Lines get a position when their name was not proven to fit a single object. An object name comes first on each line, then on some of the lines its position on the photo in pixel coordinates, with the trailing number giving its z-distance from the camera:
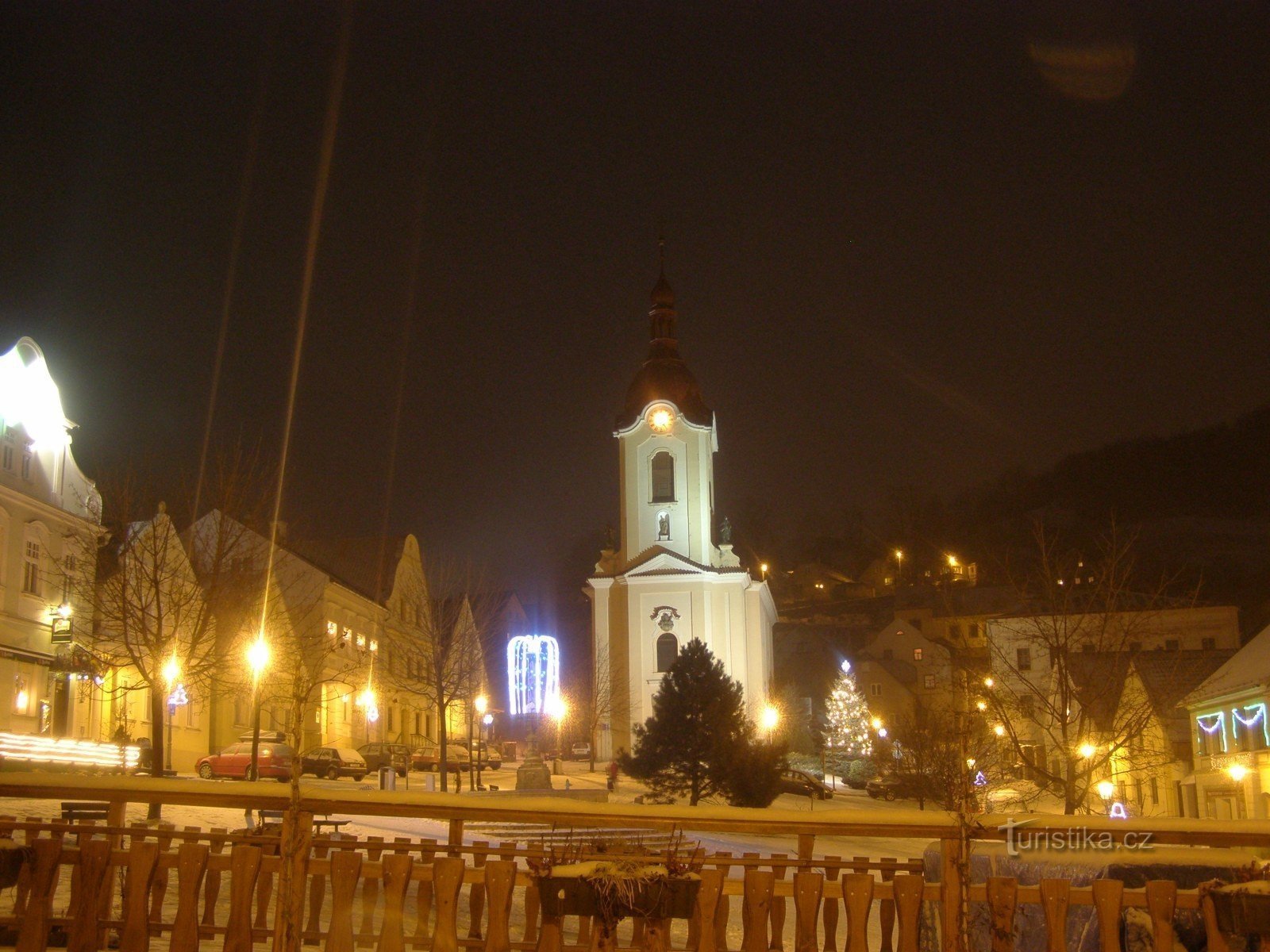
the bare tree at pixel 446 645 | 38.25
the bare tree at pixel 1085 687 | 25.50
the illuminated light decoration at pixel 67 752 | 25.55
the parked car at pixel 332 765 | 37.83
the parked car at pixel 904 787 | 33.97
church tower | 63.22
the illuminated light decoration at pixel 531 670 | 46.84
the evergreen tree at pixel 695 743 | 33.53
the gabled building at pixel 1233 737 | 34.53
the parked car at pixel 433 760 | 46.81
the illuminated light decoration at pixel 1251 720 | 34.25
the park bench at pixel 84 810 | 16.92
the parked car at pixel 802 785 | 44.53
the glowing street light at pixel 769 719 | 62.12
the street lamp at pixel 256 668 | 27.41
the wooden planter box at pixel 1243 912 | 7.73
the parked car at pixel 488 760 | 50.81
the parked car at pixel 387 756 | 42.67
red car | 35.38
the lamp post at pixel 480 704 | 47.12
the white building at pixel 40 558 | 33.75
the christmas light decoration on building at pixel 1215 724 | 37.84
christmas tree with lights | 67.69
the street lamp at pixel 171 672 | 25.85
